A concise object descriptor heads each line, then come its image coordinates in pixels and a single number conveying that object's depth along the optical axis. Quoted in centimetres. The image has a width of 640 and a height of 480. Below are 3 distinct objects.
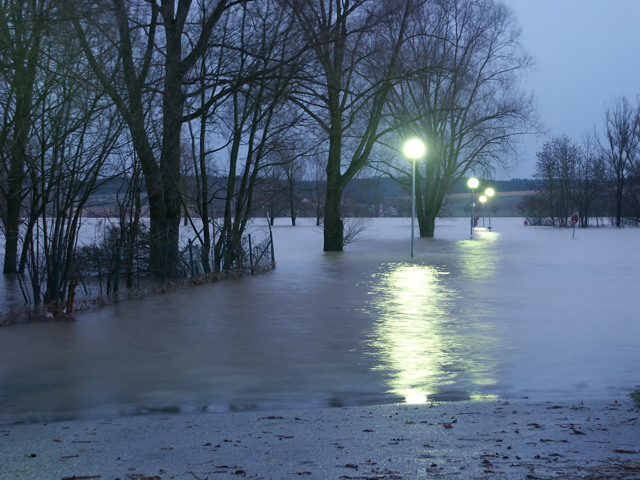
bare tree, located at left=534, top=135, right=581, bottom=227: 7575
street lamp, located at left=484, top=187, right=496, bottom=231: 6345
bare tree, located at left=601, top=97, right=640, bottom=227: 7275
